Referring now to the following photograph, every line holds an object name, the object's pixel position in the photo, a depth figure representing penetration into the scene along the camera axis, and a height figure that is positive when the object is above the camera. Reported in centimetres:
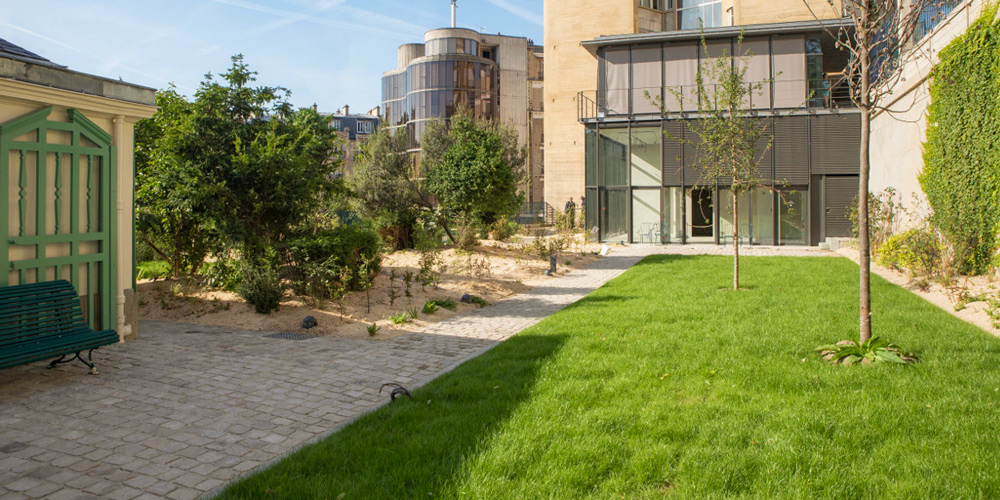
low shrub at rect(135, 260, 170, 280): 1323 -38
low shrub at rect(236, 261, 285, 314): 1017 -54
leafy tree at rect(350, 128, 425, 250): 2011 +200
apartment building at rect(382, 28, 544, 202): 5516 +1468
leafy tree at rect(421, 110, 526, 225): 2016 +237
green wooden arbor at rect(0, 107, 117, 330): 684 +51
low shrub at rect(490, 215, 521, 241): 2226 +83
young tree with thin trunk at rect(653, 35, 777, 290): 1260 +226
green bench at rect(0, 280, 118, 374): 614 -74
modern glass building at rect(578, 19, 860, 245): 2448 +414
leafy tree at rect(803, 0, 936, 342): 666 +205
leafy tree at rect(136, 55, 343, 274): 1050 +140
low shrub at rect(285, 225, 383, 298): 1062 -11
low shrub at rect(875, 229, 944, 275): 1230 +0
